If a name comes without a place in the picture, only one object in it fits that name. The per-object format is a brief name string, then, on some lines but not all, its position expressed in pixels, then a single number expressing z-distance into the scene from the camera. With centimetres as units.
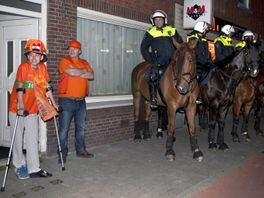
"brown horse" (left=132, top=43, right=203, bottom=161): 680
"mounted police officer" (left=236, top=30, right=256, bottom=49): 862
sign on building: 1108
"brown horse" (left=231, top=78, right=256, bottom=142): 969
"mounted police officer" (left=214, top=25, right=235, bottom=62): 924
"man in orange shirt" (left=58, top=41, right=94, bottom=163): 683
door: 746
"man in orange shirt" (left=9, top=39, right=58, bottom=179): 576
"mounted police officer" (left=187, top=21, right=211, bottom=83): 857
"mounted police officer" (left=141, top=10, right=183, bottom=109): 810
